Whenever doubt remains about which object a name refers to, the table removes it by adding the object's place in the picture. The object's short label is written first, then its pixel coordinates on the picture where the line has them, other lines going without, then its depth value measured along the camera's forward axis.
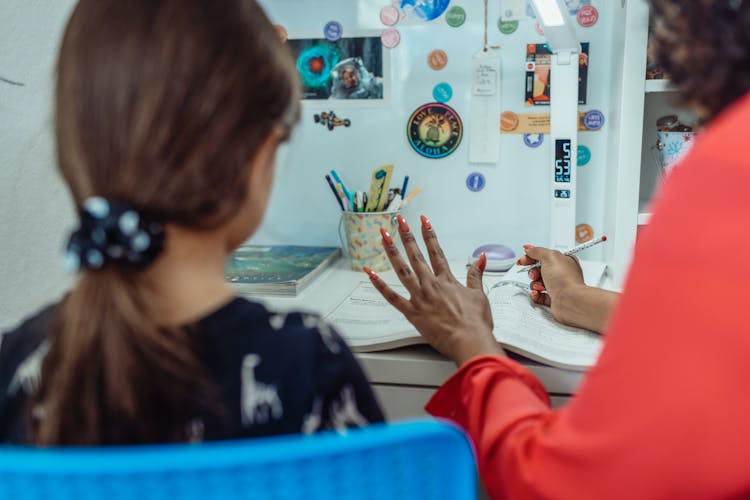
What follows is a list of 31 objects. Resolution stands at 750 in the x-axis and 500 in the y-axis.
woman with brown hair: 0.46
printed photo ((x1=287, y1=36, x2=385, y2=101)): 1.28
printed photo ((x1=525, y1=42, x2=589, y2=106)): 1.21
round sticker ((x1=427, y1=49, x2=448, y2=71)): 1.25
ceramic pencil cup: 1.20
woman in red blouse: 0.39
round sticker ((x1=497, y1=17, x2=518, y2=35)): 1.21
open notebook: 0.78
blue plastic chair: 0.33
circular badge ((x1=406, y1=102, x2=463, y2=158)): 1.28
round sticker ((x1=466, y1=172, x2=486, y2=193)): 1.30
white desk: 0.77
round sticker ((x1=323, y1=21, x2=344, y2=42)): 1.27
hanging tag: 1.23
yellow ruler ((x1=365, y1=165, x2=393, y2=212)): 1.21
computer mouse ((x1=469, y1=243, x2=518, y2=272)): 1.19
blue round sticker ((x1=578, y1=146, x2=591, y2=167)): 1.25
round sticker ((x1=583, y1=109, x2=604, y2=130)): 1.23
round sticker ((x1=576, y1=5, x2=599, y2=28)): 1.19
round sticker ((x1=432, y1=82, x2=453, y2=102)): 1.26
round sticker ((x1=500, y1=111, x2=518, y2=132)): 1.25
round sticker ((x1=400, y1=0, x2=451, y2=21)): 1.24
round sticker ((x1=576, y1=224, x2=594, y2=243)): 1.28
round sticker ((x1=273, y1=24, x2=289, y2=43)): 1.29
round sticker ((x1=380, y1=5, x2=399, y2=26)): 1.25
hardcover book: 1.06
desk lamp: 1.08
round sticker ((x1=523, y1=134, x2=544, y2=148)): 1.25
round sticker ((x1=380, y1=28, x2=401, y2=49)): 1.25
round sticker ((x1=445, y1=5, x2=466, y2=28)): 1.23
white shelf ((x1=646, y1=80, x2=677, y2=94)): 1.05
